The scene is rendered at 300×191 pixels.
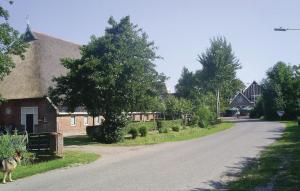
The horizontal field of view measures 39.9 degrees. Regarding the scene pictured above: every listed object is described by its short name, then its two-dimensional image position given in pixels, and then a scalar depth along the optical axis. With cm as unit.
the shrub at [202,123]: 4984
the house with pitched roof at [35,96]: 3972
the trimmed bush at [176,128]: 4254
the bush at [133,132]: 3375
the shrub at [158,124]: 4361
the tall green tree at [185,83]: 10281
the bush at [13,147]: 1750
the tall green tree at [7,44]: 2516
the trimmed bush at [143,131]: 3528
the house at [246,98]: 11794
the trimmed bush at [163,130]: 4041
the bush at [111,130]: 3020
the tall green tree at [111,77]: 2934
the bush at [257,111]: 8515
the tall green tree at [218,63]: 7581
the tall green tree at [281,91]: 7406
